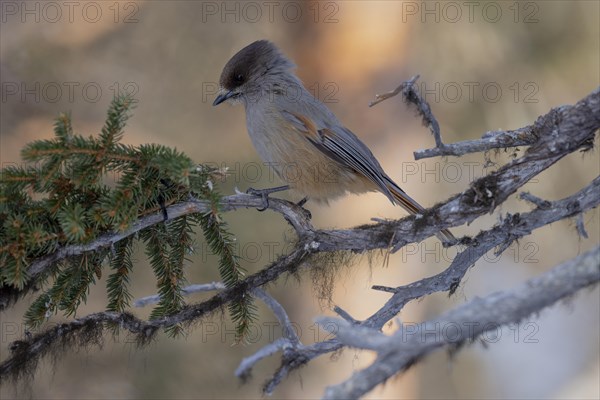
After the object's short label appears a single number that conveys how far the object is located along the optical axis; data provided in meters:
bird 9.07
